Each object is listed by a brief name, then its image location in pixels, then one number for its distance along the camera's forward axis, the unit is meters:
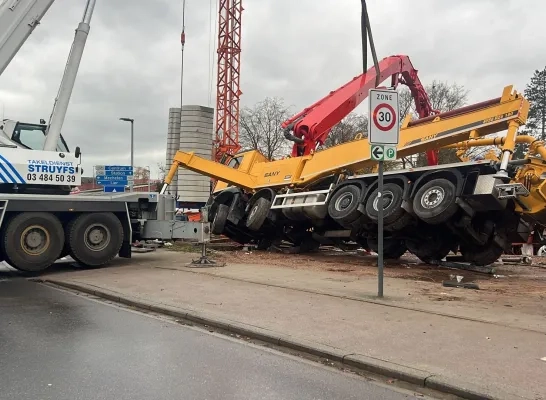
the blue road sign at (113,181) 28.50
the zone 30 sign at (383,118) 8.30
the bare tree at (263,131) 50.25
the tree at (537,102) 54.69
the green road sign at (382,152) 8.32
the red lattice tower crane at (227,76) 50.62
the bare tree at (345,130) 46.21
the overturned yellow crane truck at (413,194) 11.25
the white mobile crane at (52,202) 11.38
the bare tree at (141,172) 54.88
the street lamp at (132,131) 33.59
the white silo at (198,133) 38.19
